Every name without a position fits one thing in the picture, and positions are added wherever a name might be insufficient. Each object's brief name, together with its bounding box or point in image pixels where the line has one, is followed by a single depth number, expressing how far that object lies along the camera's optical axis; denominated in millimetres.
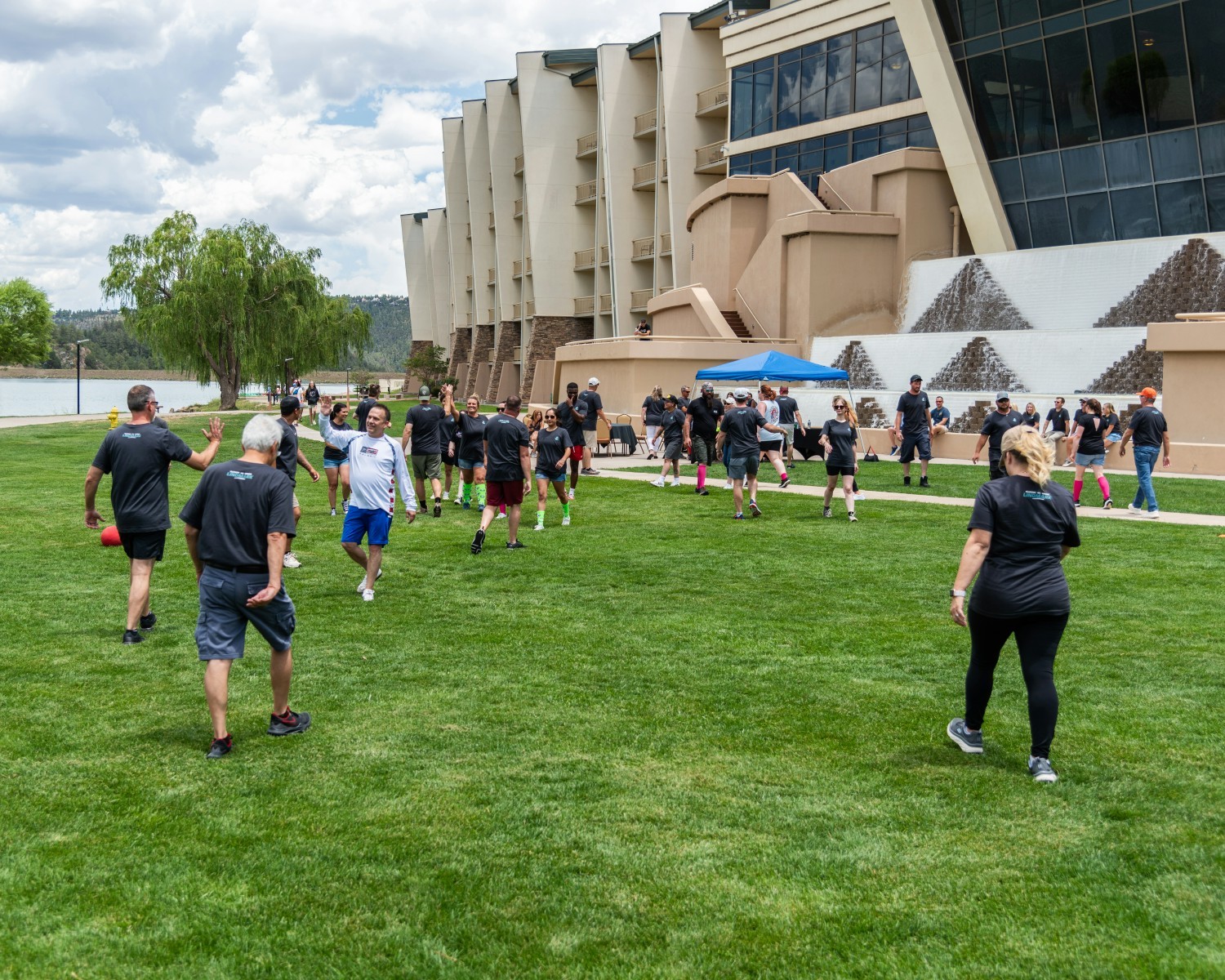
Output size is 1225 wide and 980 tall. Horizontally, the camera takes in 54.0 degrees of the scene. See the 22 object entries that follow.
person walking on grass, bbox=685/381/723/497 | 20531
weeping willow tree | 54128
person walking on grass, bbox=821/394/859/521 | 16297
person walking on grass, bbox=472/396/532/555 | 13523
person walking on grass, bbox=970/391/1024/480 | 17811
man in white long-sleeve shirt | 10789
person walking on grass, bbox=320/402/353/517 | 15930
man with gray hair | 6340
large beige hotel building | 32062
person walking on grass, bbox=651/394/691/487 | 21375
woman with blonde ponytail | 5992
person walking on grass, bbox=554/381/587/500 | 18391
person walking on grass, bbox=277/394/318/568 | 12531
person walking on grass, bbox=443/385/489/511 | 16750
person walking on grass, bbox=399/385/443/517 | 16969
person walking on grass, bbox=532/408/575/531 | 15508
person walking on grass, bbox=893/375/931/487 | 21047
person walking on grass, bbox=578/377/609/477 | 22500
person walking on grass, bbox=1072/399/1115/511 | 17875
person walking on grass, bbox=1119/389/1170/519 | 16609
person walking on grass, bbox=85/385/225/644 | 9109
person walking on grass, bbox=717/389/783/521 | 16516
